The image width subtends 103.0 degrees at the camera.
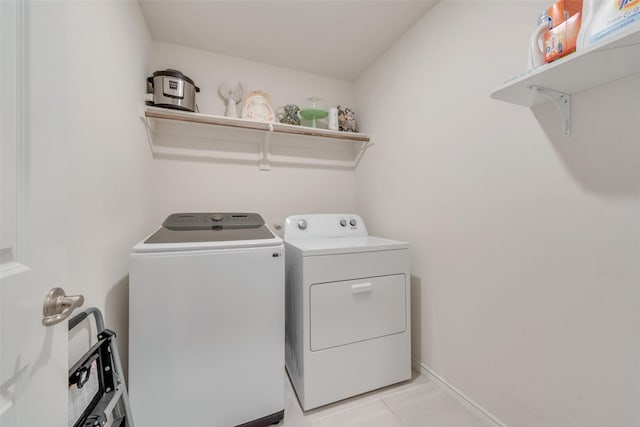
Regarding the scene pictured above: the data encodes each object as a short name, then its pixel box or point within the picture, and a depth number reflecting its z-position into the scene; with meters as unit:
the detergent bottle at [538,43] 0.96
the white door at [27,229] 0.43
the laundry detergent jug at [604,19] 0.71
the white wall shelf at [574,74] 0.74
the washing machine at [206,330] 1.15
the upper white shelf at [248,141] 1.94
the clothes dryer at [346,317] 1.44
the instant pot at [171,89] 1.74
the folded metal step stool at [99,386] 0.83
